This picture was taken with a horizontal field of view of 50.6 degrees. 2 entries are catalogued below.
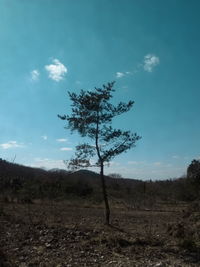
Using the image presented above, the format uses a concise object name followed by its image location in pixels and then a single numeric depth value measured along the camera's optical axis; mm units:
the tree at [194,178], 19549
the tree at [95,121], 9434
